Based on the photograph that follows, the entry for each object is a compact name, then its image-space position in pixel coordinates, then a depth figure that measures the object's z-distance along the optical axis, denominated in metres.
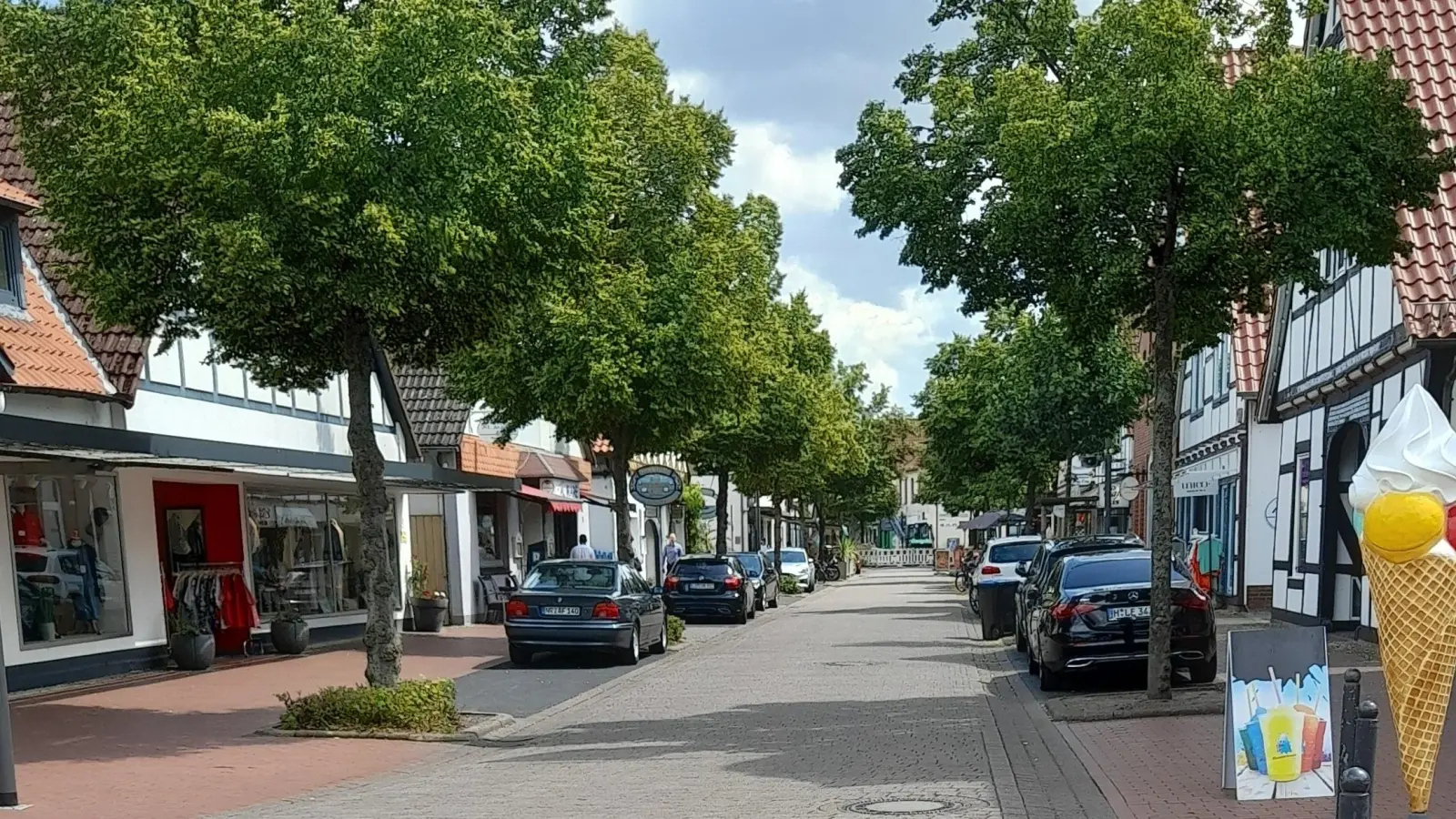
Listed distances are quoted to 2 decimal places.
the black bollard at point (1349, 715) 6.73
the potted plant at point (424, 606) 28.94
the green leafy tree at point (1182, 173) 13.82
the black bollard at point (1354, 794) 5.26
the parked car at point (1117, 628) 16.36
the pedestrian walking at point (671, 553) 44.97
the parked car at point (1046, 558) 20.66
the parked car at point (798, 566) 54.22
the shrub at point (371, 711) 14.07
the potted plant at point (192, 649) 20.36
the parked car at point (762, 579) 39.09
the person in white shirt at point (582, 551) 29.40
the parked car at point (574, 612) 21.61
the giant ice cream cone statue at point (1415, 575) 7.29
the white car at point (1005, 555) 31.27
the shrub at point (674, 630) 26.64
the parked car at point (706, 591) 33.19
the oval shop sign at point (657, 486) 29.33
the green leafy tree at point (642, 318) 23.98
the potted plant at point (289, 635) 23.55
